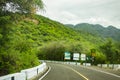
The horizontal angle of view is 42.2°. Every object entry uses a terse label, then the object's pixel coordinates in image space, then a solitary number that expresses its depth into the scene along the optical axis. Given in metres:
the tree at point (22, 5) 9.25
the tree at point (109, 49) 61.96
